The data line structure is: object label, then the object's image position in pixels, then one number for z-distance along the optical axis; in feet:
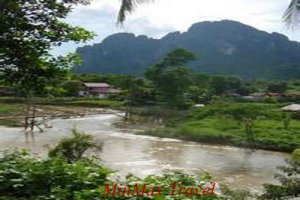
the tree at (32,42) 15.05
